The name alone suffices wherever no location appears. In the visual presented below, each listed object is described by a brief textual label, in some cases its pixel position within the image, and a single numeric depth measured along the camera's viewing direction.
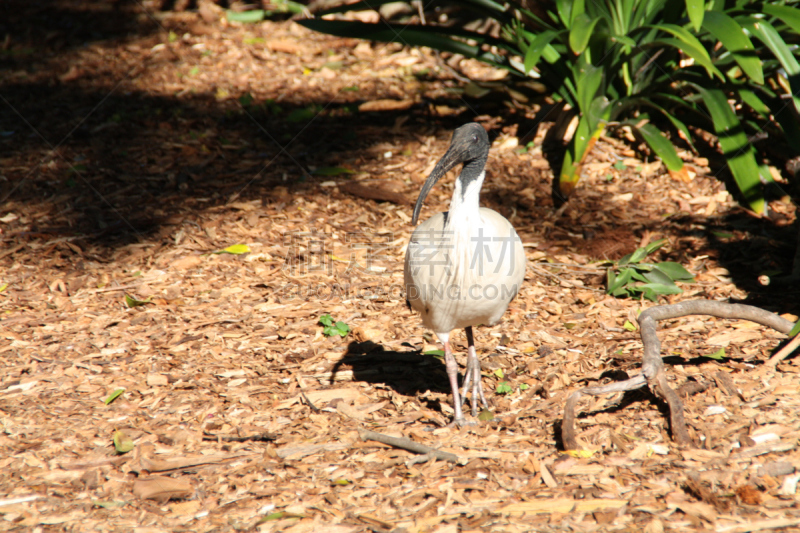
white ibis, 7.52
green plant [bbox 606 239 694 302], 10.48
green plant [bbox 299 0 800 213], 11.17
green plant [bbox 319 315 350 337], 10.11
